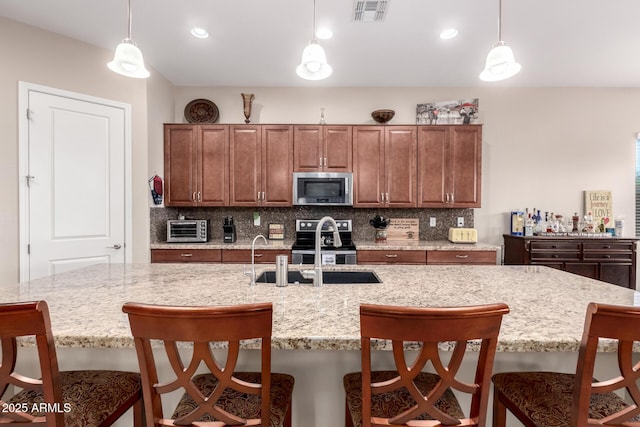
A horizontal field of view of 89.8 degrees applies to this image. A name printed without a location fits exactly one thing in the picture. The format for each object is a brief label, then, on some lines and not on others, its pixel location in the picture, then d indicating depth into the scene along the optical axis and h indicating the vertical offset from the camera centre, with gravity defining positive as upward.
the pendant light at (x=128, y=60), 1.65 +0.79
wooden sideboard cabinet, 3.46 -0.47
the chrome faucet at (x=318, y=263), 1.60 -0.26
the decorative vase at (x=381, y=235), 3.78 -0.27
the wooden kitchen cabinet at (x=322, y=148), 3.71 +0.74
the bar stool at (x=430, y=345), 0.81 -0.36
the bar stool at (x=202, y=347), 0.81 -0.36
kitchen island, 1.02 -0.38
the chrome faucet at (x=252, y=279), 1.65 -0.35
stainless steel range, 3.37 -0.36
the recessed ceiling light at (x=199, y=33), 2.73 +1.55
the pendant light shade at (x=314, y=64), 1.68 +0.80
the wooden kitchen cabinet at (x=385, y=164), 3.70 +0.56
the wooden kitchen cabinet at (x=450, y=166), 3.66 +0.53
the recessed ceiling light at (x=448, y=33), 2.73 +1.55
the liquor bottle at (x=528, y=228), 3.69 -0.18
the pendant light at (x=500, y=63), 1.70 +0.80
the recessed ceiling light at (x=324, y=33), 2.71 +1.54
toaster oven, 3.59 -0.21
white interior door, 2.72 +0.26
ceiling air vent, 2.34 +1.53
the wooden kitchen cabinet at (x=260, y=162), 3.71 +0.58
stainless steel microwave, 3.67 +0.28
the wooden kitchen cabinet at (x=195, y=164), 3.70 +0.56
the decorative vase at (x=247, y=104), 3.81 +1.29
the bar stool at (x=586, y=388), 0.85 -0.60
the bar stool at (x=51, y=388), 0.86 -0.62
